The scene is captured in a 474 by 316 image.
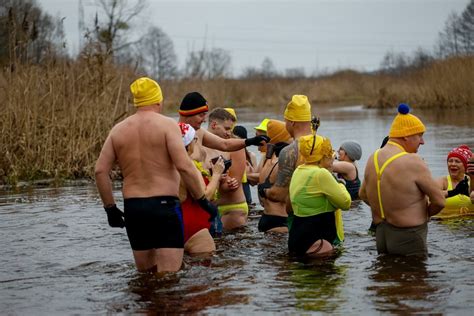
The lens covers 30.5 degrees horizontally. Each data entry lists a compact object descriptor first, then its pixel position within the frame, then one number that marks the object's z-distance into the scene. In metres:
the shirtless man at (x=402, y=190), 7.90
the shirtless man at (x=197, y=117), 9.10
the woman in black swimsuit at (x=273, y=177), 9.79
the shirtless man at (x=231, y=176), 10.40
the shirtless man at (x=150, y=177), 7.39
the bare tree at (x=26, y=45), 15.08
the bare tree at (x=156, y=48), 125.19
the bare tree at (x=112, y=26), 17.93
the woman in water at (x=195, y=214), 8.25
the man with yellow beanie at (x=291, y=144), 8.88
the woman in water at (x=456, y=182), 11.12
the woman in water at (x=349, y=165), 12.12
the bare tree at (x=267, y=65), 142.38
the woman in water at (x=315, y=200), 8.27
